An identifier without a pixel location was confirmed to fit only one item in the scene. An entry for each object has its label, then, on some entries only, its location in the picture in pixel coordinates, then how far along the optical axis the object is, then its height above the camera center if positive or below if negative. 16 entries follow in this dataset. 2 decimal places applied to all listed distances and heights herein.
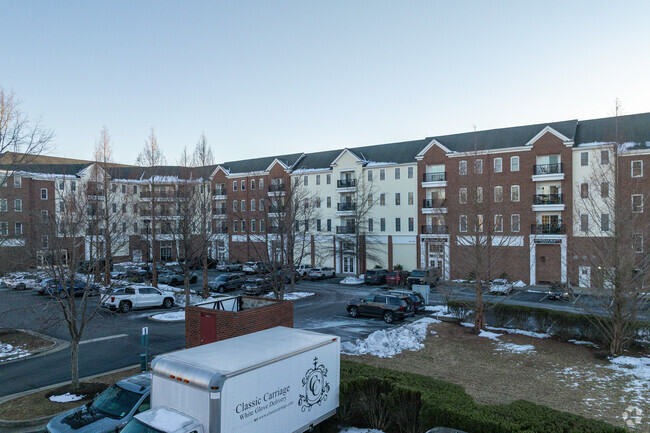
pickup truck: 25.41 -5.39
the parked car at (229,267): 51.03 -6.65
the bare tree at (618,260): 15.68 -1.94
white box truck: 6.70 -3.13
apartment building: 35.31 +2.46
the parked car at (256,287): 33.22 -5.95
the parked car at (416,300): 25.72 -5.57
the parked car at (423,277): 35.39 -5.71
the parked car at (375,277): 41.50 -6.49
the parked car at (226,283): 35.19 -5.97
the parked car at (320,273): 45.41 -6.70
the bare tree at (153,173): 31.42 +3.28
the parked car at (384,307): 23.28 -5.49
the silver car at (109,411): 8.24 -4.13
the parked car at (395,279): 39.28 -6.37
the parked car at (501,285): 31.44 -5.80
